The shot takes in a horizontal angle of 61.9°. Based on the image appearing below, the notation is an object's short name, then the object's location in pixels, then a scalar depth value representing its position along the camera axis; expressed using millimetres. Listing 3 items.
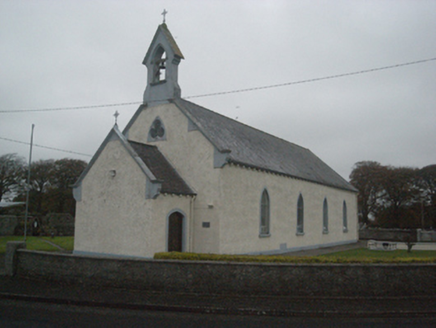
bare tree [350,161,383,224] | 63875
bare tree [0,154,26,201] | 62875
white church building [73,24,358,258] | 17156
